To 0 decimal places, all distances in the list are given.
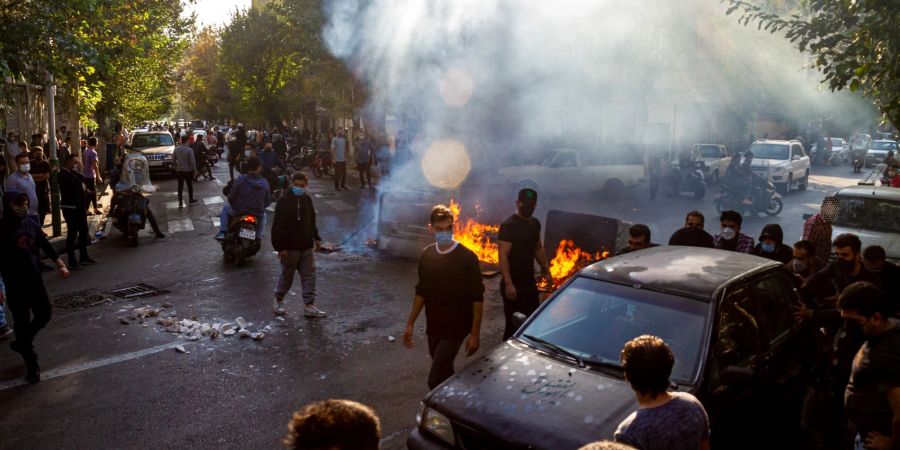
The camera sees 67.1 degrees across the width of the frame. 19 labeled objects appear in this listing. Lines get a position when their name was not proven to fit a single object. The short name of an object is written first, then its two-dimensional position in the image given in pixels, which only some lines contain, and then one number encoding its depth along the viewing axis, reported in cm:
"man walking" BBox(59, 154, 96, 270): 1059
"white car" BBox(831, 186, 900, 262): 995
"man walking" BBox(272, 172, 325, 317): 803
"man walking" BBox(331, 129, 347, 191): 2117
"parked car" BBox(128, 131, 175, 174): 2453
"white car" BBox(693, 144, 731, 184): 2447
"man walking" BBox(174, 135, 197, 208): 1692
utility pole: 1272
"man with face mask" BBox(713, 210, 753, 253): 718
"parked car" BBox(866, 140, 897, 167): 3525
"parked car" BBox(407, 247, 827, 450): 371
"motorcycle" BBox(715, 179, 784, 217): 1747
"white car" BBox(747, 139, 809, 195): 2227
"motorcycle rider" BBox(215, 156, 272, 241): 1114
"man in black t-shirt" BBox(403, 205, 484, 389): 499
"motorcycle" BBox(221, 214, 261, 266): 1091
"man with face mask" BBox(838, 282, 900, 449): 329
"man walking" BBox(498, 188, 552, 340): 621
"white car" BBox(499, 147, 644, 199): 1767
